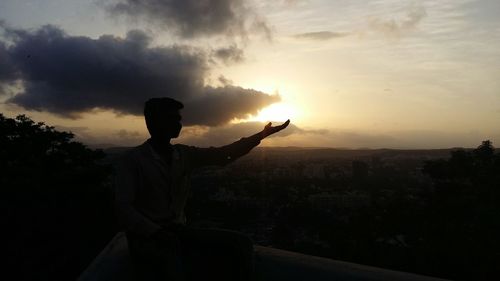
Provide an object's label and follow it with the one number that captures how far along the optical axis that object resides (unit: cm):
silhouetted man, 322
